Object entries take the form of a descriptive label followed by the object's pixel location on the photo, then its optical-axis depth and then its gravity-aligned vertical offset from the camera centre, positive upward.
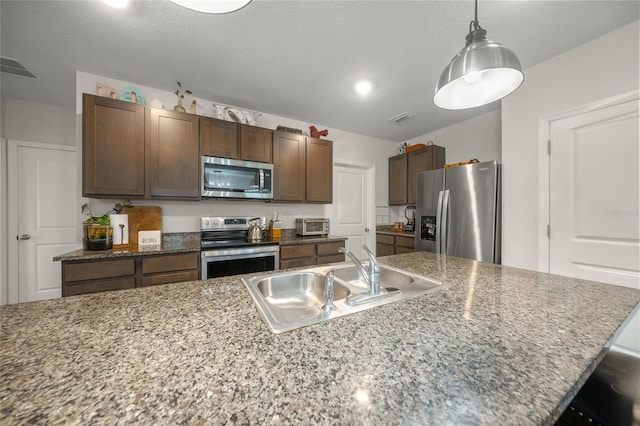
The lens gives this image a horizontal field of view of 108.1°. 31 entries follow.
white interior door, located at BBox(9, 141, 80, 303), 2.59 -0.04
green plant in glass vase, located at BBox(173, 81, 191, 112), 2.34 +1.16
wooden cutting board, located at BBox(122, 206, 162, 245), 2.30 -0.08
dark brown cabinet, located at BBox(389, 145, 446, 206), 3.47 +0.69
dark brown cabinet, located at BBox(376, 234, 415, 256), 3.45 -0.51
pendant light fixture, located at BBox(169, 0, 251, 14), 0.81 +0.73
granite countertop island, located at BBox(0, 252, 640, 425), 0.38 -0.33
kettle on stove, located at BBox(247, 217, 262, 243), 2.74 -0.25
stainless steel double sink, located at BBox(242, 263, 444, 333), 0.77 -0.34
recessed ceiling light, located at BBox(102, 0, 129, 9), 1.45 +1.32
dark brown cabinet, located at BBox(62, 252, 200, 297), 1.74 -0.50
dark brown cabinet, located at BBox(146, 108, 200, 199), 2.21 +0.56
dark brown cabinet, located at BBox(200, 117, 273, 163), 2.42 +0.78
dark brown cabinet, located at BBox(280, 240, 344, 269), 2.59 -0.50
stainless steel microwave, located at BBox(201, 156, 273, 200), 2.41 +0.36
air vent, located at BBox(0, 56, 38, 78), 1.99 +1.29
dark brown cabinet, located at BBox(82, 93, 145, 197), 1.98 +0.57
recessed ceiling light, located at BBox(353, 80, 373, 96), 2.36 +1.31
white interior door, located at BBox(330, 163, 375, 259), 3.76 +0.11
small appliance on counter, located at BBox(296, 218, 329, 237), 3.04 -0.20
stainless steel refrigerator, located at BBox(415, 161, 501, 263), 2.34 +0.00
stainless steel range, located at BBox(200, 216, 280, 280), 2.19 -0.37
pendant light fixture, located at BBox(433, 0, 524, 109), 0.89 +0.60
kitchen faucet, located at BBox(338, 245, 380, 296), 1.02 -0.29
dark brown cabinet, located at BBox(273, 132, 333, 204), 2.84 +0.56
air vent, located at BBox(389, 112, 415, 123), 3.09 +1.30
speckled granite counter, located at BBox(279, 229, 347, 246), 2.67 -0.34
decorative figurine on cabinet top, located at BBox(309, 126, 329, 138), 3.21 +1.10
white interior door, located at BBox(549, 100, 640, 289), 1.63 +0.12
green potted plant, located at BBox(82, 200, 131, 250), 1.96 -0.19
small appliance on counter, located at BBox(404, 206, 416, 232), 3.88 -0.11
